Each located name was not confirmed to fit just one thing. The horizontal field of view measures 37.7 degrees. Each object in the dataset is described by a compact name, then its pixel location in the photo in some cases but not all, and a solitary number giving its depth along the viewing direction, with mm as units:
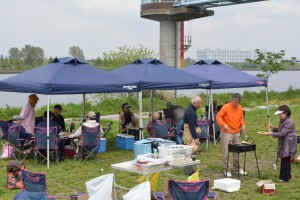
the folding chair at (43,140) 8406
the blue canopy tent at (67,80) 8406
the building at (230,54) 98969
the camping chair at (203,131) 10266
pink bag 9297
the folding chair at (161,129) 10234
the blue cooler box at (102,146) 10083
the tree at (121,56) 28141
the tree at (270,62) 30016
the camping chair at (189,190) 5109
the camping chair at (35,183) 5211
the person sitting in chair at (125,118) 11273
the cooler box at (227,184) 6797
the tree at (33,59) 42272
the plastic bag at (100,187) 5492
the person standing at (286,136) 7113
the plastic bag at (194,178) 5750
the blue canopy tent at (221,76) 11141
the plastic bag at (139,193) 5031
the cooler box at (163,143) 7421
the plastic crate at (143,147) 8055
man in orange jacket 7555
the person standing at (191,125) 7527
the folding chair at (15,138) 8805
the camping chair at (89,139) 8648
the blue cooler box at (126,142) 10484
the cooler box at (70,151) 9523
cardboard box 6648
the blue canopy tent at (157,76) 9867
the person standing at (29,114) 9281
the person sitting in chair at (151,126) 10375
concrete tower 29141
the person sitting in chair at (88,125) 8797
